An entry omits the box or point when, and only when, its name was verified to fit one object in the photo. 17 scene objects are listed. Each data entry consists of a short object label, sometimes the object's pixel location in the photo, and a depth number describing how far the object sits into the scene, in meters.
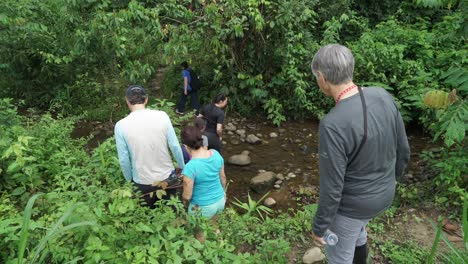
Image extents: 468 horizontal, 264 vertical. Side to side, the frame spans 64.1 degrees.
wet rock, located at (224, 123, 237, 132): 8.05
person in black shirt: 5.27
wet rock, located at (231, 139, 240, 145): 7.60
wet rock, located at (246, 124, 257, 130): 8.20
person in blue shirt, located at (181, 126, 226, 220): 3.40
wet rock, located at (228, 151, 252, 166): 6.74
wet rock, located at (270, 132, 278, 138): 7.83
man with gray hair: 2.24
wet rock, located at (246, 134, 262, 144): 7.59
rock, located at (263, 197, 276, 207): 5.59
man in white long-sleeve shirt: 3.47
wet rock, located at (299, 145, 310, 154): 7.22
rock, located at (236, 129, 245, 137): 7.93
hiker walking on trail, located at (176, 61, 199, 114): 8.25
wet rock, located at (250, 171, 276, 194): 5.95
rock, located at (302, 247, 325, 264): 3.55
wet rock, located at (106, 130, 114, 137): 8.04
